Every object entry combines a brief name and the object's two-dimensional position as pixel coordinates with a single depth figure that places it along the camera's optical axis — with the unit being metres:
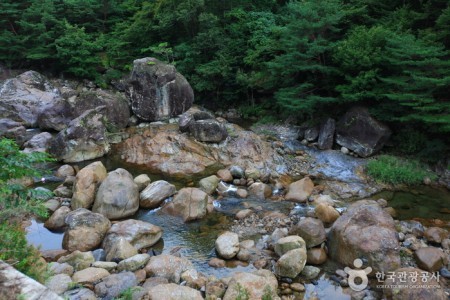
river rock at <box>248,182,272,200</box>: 12.26
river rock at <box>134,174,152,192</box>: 12.01
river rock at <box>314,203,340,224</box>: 10.14
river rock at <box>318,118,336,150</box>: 15.48
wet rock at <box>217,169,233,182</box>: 13.33
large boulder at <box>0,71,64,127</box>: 18.31
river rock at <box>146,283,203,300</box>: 6.63
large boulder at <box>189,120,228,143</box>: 15.59
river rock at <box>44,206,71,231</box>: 9.98
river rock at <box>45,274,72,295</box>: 6.55
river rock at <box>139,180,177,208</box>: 11.23
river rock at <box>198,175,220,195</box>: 12.41
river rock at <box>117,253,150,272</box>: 7.88
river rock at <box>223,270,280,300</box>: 6.98
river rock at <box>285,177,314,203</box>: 11.85
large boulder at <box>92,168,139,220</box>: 10.44
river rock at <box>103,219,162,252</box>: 8.94
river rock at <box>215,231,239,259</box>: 8.70
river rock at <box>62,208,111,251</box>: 8.94
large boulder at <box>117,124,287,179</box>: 14.45
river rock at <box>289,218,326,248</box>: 8.77
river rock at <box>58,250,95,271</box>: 7.94
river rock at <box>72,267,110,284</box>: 7.23
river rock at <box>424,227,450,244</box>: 9.21
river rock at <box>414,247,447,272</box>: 8.02
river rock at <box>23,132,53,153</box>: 15.14
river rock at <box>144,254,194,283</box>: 7.74
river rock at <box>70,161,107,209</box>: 10.76
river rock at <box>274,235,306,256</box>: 8.48
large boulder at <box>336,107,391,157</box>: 14.50
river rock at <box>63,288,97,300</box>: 6.55
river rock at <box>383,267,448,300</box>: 6.66
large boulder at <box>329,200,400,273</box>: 7.86
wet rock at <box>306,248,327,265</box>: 8.43
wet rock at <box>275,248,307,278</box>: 7.90
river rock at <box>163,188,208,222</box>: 10.68
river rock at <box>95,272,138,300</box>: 6.93
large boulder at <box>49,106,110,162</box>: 14.52
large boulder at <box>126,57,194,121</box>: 17.30
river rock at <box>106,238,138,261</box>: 8.34
